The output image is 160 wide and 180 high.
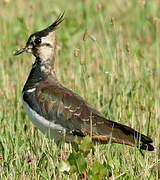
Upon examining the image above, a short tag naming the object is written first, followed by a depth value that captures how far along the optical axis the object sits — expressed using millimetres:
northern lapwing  9930
